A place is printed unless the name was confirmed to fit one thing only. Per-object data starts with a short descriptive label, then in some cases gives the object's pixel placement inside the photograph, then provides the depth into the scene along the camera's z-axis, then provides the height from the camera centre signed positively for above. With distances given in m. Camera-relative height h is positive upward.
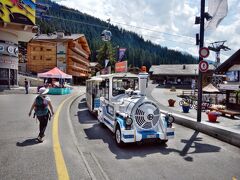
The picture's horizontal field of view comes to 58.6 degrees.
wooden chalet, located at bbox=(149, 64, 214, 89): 69.69 +4.39
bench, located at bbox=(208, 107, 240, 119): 16.06 -1.91
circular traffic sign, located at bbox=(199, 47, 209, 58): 10.32 +1.72
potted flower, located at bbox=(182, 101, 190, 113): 18.62 -1.79
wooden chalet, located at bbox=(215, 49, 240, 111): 21.06 +0.77
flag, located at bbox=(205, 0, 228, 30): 9.97 +3.67
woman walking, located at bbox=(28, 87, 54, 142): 6.97 -0.71
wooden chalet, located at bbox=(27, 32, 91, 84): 57.59 +8.95
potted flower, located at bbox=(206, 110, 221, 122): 13.02 -1.74
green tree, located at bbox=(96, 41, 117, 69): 72.15 +11.30
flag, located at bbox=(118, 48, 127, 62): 21.06 +3.37
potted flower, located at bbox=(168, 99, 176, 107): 22.84 -1.57
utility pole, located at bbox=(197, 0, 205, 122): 10.66 +2.44
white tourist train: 7.21 -0.93
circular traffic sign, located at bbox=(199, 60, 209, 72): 10.20 +1.03
